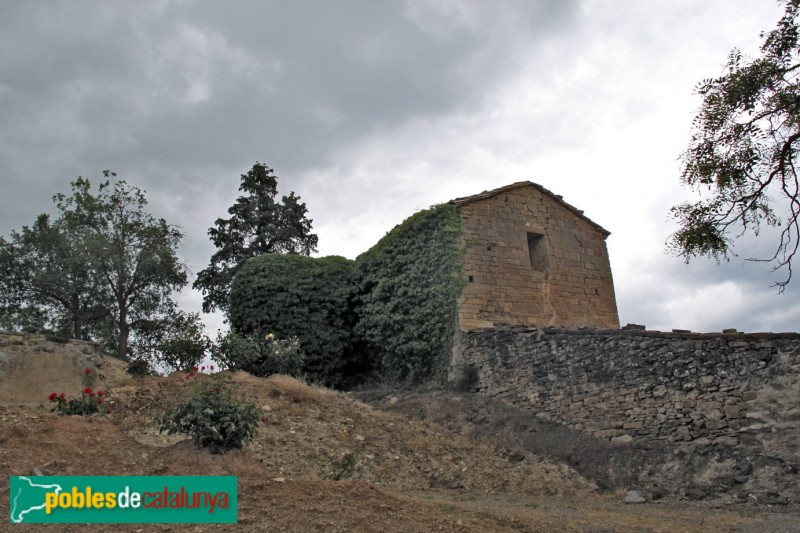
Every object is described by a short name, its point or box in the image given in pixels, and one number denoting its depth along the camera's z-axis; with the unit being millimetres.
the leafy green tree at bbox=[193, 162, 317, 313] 26484
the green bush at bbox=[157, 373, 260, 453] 7418
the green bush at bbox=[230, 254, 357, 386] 18078
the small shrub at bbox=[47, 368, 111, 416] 9320
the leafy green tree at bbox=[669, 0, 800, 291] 8242
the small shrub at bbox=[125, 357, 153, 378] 13139
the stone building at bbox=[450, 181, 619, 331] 15891
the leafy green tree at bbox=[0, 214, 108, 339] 21484
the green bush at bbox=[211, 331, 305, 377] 16047
